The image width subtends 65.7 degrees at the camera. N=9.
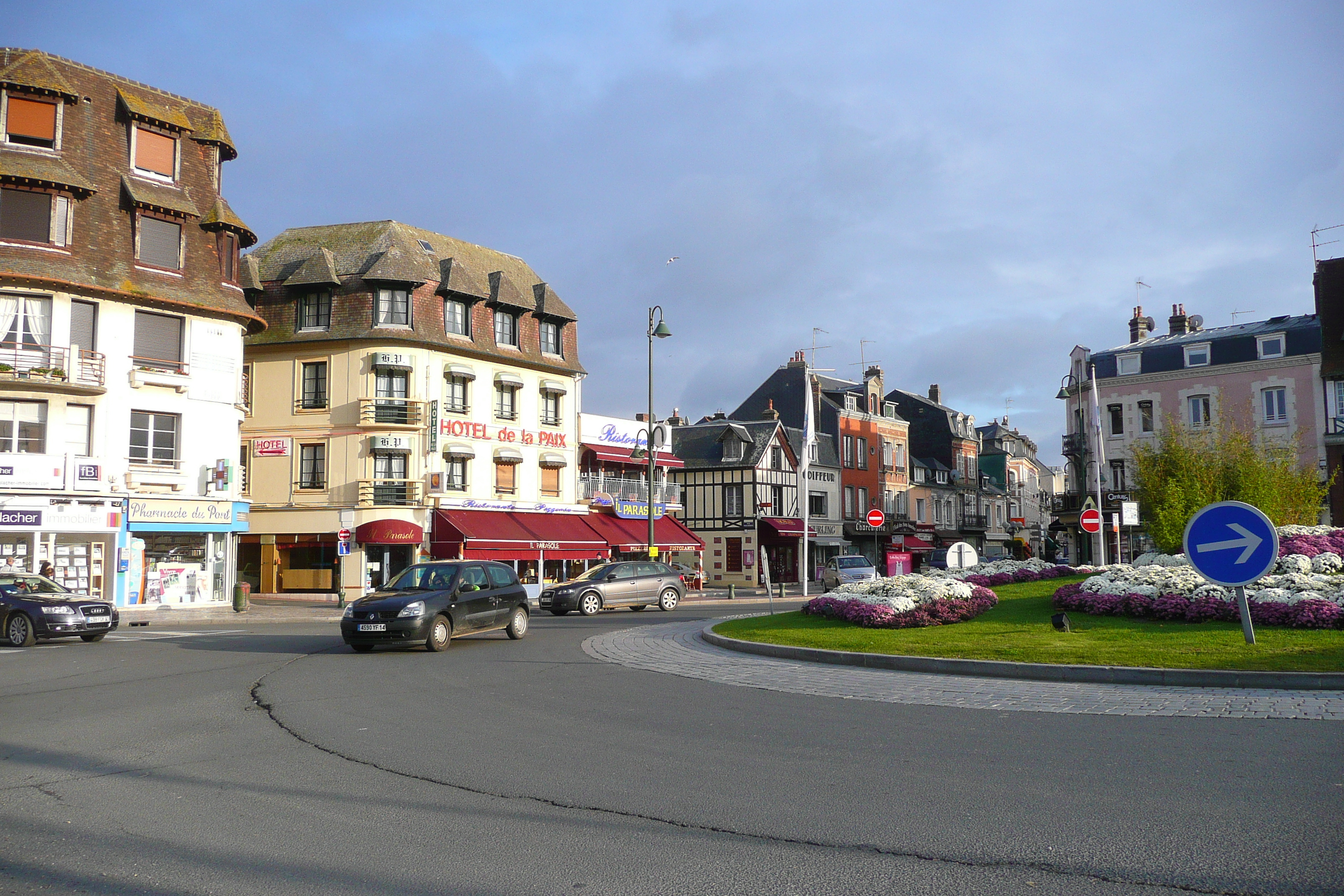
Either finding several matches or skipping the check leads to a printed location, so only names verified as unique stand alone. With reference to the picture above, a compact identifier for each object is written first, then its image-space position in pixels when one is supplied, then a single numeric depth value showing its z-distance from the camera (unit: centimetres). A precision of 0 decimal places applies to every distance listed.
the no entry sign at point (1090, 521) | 2356
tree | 2272
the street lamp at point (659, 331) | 3619
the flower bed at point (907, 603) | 1667
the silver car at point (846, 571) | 3938
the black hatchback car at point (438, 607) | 1623
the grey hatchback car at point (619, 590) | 2822
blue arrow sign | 1095
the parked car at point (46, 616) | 1917
